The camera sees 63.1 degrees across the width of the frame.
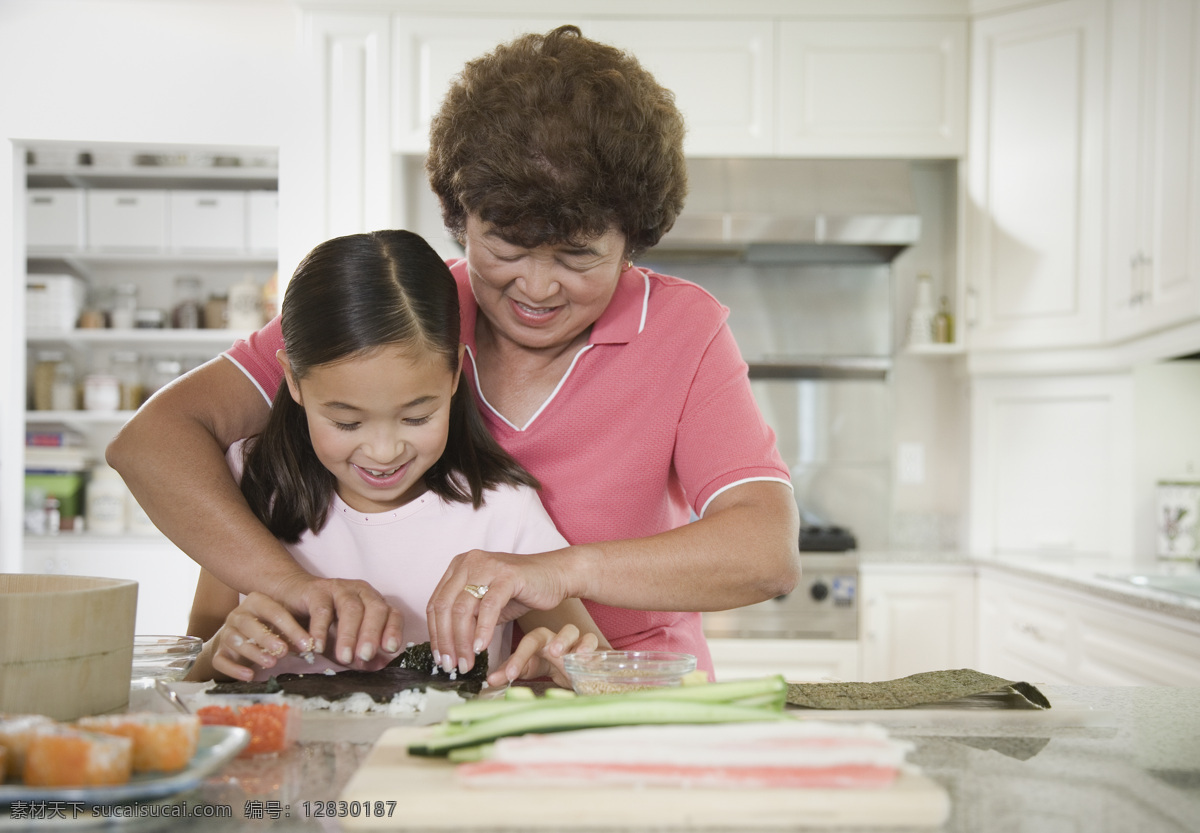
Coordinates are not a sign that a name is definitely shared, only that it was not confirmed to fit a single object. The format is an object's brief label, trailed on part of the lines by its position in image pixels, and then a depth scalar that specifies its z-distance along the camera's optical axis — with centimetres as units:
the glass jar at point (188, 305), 431
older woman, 104
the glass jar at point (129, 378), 434
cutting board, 55
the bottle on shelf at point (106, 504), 412
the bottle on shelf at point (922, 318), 339
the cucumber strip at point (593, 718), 61
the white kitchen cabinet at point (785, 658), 301
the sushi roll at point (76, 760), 53
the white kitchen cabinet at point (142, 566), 371
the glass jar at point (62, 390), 427
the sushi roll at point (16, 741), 56
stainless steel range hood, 320
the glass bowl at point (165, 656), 92
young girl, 111
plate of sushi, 52
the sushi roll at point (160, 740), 56
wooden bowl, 66
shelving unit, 398
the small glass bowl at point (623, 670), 79
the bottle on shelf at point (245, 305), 418
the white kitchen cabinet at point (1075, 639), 202
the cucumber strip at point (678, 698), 63
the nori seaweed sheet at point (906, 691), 85
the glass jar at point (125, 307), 432
